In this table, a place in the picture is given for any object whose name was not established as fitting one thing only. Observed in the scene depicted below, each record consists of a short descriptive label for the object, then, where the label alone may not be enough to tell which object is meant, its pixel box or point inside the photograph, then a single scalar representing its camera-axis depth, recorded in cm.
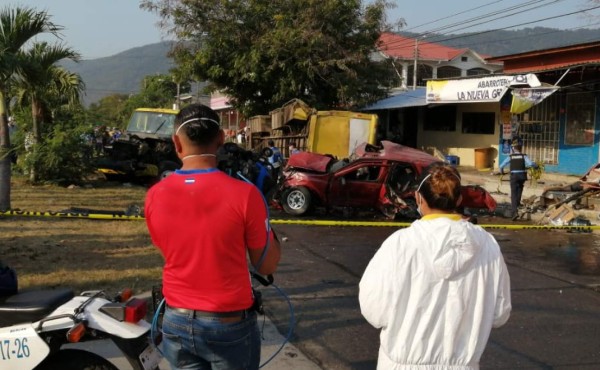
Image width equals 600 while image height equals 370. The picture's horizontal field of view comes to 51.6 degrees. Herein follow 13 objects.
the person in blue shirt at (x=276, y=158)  1630
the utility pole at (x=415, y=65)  3828
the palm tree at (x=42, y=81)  1098
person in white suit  241
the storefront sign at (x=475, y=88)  1895
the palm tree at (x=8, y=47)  1050
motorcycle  313
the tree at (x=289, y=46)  2503
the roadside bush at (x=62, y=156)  1596
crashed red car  1313
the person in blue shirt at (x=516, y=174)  1410
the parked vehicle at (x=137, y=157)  1758
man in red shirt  252
